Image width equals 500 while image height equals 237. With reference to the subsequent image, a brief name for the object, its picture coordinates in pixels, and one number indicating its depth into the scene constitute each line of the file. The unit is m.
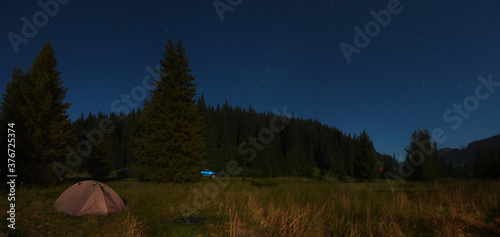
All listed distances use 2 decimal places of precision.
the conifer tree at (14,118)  14.40
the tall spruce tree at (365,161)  37.51
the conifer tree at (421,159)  34.19
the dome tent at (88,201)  7.25
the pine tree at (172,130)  18.67
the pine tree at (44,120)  14.60
